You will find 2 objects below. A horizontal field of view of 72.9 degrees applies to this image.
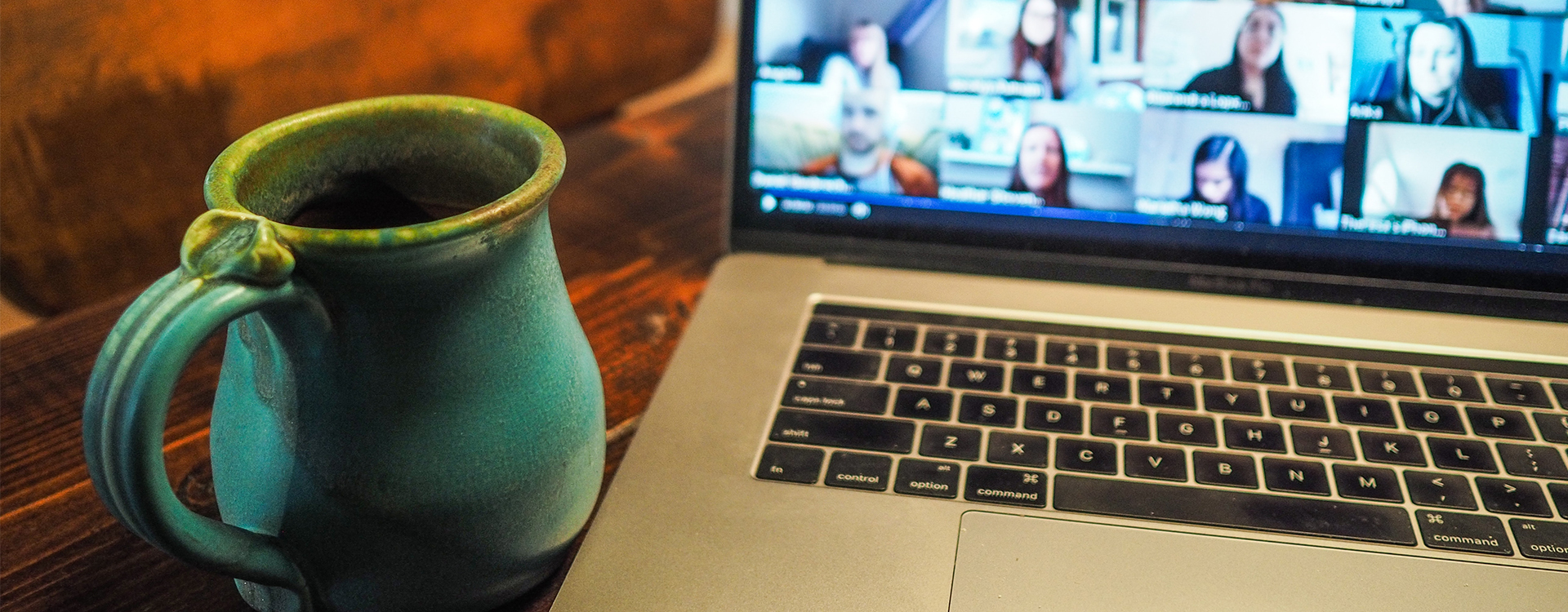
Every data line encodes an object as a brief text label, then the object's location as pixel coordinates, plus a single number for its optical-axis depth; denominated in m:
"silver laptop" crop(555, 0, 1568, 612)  0.36
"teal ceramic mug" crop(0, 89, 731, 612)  0.37
